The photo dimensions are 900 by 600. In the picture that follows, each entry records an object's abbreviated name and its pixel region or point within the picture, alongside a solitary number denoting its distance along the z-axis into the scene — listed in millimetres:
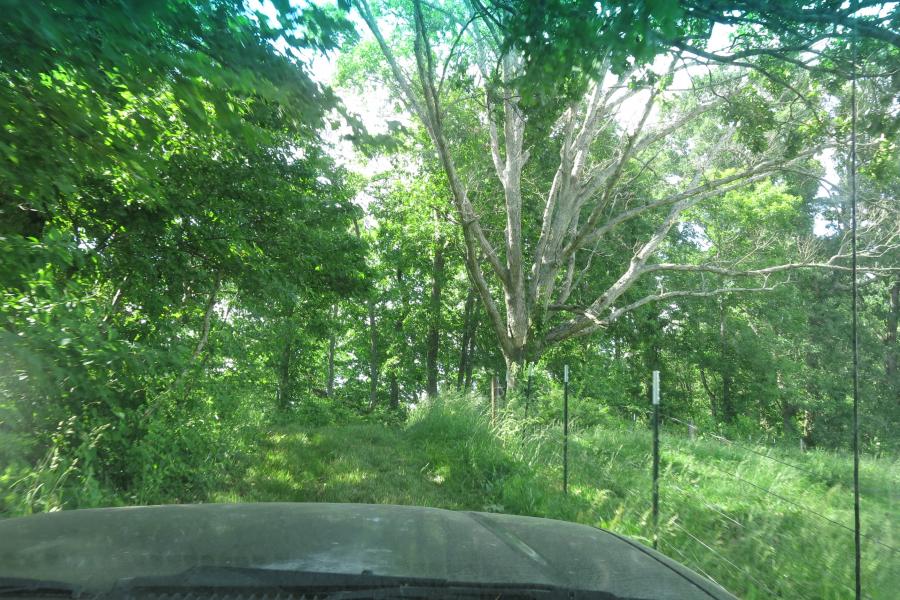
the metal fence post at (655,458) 5718
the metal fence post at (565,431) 7945
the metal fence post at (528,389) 11211
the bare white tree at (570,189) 14750
